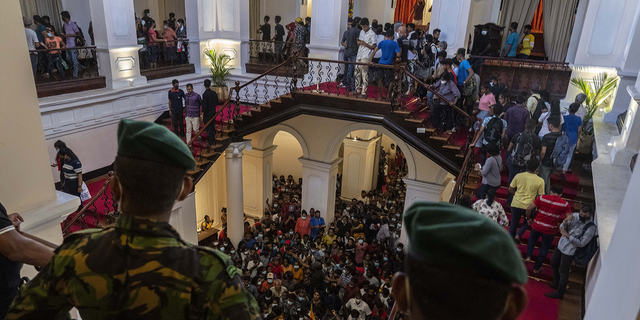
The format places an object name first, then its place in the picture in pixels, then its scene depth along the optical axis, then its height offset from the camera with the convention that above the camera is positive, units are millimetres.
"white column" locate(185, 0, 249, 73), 13000 -465
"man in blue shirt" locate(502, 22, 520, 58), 13588 -475
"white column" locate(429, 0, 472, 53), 10984 +109
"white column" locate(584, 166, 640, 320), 2605 -1541
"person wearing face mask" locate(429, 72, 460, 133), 7992 -1459
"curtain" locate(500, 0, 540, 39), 15836 +579
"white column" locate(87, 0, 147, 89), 10188 -759
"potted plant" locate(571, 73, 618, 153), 7855 -1188
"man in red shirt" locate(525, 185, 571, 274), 5465 -2290
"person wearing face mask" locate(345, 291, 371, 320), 7459 -4849
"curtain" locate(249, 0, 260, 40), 19547 -112
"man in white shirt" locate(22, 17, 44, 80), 9414 -813
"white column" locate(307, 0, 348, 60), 11461 -205
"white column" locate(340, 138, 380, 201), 14820 -4927
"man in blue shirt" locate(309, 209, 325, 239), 11773 -5385
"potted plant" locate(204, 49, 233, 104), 12555 -1683
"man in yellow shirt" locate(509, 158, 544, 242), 5762 -2075
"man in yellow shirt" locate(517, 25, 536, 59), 14562 -484
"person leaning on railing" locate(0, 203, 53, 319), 1922 -1049
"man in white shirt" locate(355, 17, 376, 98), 8867 -575
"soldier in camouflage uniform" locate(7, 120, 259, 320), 1308 -765
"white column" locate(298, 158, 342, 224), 12562 -4746
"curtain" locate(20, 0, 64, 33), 13992 -156
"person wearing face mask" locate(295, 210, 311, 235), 11750 -5449
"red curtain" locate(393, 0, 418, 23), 19781 +547
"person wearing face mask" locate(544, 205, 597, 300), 5156 -2430
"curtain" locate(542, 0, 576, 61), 15633 +135
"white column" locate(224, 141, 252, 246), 11055 -4524
